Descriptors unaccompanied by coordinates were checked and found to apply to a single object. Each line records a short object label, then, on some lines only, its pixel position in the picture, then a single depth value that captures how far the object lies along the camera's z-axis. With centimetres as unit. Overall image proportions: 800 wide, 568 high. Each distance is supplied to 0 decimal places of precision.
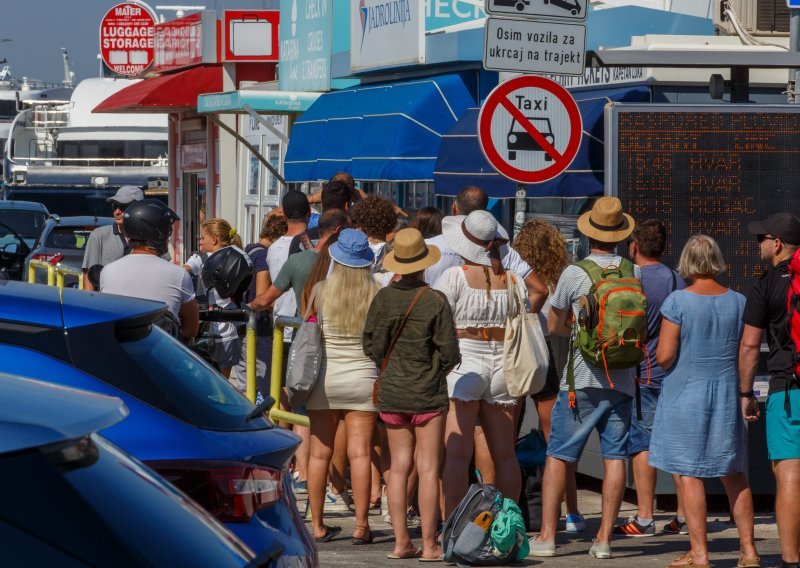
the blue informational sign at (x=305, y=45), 4503
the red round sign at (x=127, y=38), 6825
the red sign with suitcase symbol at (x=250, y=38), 5416
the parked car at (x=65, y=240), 4169
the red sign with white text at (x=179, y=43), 5709
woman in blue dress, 1467
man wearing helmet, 1434
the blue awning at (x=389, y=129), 3369
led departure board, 1877
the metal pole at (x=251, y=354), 1834
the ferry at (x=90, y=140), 7762
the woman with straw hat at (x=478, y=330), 1568
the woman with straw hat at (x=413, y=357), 1494
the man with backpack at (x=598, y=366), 1539
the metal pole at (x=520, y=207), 1964
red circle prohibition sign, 1903
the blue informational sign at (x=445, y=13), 3581
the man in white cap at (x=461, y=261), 1670
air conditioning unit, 2798
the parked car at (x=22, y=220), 5062
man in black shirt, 1431
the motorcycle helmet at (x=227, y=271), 1958
